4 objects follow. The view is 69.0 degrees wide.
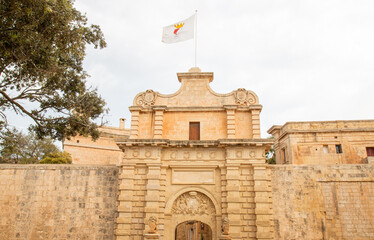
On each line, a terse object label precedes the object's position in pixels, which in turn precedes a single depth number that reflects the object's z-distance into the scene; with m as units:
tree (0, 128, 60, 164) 22.00
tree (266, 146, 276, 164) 30.68
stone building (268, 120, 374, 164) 19.39
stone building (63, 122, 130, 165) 26.31
